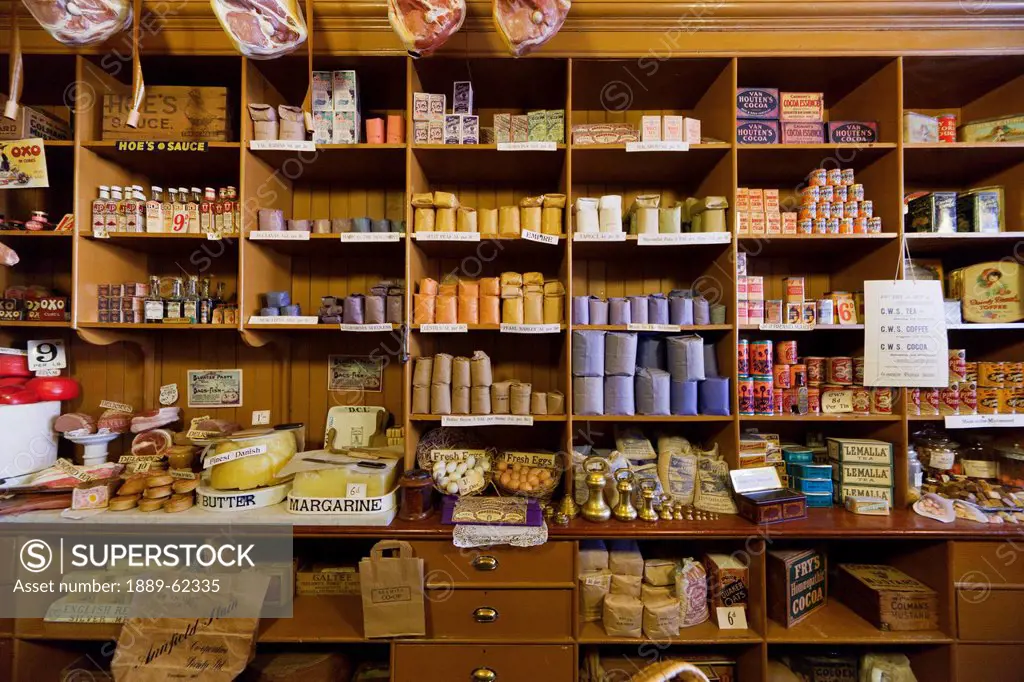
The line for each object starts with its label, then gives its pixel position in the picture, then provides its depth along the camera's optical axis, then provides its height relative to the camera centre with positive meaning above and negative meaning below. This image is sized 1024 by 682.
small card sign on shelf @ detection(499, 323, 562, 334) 1.78 +0.07
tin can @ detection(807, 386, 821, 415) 1.87 -0.26
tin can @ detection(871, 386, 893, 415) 1.80 -0.25
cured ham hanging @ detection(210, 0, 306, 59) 1.54 +1.22
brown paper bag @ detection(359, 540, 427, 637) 1.47 -0.91
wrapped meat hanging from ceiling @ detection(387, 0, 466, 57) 1.58 +1.25
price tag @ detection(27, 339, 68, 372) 1.95 -0.04
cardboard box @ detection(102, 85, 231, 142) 1.83 +1.03
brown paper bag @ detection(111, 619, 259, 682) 1.42 -1.06
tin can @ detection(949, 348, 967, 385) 1.83 -0.10
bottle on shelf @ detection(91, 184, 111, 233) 1.80 +0.59
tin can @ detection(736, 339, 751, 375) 1.83 -0.06
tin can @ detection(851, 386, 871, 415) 1.84 -0.26
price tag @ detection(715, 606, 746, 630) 1.60 -1.07
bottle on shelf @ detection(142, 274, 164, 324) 1.82 +0.16
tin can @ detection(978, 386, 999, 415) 1.83 -0.26
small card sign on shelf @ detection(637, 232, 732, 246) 1.77 +0.45
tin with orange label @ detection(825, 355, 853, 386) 1.85 -0.12
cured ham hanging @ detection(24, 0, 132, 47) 1.57 +1.27
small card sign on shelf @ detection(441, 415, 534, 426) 1.77 -0.32
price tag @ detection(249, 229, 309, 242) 1.77 +0.47
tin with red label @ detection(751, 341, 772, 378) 1.83 -0.06
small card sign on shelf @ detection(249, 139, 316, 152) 1.76 +0.85
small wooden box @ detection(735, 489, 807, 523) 1.61 -0.64
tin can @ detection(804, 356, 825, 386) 1.89 -0.13
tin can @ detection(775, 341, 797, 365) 1.87 -0.04
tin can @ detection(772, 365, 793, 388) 1.86 -0.15
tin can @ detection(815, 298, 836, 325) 1.85 +0.14
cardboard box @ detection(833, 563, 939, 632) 1.59 -1.01
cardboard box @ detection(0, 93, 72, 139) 1.80 +0.99
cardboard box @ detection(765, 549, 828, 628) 1.61 -0.96
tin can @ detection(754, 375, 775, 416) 1.81 -0.23
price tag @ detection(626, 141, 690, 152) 1.77 +0.84
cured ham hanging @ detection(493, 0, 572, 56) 1.60 +1.27
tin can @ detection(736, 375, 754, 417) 1.81 -0.23
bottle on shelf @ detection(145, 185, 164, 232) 1.82 +0.58
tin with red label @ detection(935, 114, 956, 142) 1.85 +0.96
